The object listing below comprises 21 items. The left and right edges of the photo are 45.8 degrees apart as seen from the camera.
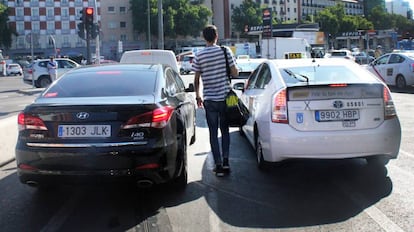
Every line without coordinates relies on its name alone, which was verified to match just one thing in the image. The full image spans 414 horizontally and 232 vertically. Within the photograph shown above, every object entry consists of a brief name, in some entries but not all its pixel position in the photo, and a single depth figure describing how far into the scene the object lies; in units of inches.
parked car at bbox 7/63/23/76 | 2201.0
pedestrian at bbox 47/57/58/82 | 911.0
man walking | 243.3
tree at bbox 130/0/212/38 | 3464.6
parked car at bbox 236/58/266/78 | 919.7
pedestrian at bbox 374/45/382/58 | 1397.9
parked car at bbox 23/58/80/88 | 1029.8
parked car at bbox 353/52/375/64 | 1824.3
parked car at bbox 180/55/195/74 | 1633.9
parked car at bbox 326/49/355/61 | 1798.0
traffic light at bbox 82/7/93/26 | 749.4
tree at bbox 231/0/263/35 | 4249.5
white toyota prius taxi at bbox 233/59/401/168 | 219.8
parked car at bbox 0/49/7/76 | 2152.3
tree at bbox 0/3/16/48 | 3245.6
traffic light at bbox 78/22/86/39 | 753.1
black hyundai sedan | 185.5
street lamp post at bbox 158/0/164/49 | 846.5
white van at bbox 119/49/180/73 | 520.7
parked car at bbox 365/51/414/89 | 731.4
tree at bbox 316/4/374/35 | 4384.8
